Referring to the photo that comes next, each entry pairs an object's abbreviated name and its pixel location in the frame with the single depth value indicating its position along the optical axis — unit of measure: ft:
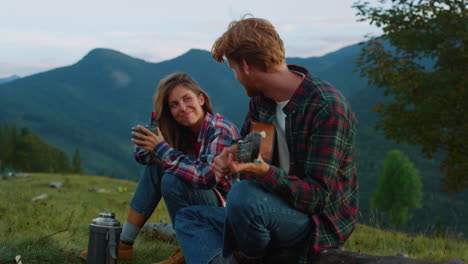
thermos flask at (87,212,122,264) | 13.03
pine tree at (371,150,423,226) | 174.19
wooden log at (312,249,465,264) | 10.91
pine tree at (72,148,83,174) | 273.79
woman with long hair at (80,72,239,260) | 13.10
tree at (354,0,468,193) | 48.06
